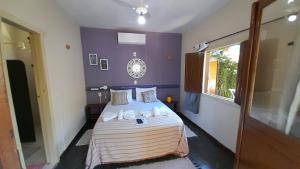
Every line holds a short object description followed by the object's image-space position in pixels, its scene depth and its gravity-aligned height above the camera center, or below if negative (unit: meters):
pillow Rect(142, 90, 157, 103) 3.46 -0.74
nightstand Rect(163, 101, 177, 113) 3.87 -1.08
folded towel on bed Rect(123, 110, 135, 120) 2.32 -0.85
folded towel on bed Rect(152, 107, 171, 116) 2.46 -0.84
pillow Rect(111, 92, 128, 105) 3.27 -0.73
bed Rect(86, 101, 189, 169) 1.88 -1.09
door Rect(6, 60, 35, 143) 2.39 -0.53
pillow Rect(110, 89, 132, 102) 3.54 -0.69
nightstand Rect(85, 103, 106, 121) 3.50 -1.11
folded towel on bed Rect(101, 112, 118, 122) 2.25 -0.84
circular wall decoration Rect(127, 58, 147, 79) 3.82 +0.05
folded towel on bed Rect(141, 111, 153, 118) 2.42 -0.85
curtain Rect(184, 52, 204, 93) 3.05 -0.08
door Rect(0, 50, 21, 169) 0.81 -0.45
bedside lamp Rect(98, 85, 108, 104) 3.64 -0.55
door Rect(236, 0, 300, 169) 0.90 -0.20
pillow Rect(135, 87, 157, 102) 3.60 -0.67
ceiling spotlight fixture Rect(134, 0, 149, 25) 2.02 +0.97
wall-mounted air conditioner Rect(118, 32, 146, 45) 3.56 +0.88
